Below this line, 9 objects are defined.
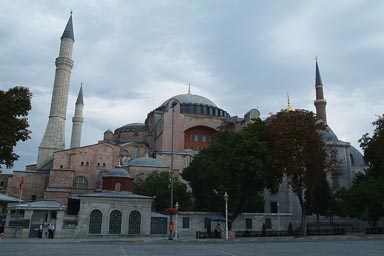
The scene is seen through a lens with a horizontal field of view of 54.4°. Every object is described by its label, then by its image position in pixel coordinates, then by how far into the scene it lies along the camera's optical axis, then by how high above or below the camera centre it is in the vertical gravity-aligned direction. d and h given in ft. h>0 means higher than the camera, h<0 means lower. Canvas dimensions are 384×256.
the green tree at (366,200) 100.07 +5.24
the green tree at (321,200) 108.47 +5.48
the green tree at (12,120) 52.85 +12.95
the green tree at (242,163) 81.10 +11.81
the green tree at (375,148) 89.56 +18.59
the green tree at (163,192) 113.50 +7.08
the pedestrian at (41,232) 81.71 -4.12
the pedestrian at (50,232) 80.86 -4.04
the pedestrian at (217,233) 79.24 -3.39
